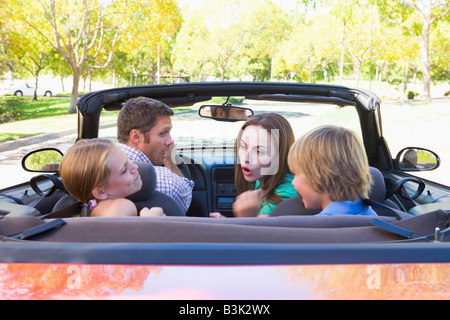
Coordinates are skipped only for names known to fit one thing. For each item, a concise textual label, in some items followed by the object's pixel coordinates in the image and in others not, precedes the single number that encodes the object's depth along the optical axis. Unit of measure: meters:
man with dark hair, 3.15
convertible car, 1.13
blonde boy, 2.03
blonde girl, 2.13
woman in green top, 2.78
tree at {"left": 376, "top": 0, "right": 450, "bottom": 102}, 24.88
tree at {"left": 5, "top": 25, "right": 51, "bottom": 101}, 22.25
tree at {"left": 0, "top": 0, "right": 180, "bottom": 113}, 20.19
